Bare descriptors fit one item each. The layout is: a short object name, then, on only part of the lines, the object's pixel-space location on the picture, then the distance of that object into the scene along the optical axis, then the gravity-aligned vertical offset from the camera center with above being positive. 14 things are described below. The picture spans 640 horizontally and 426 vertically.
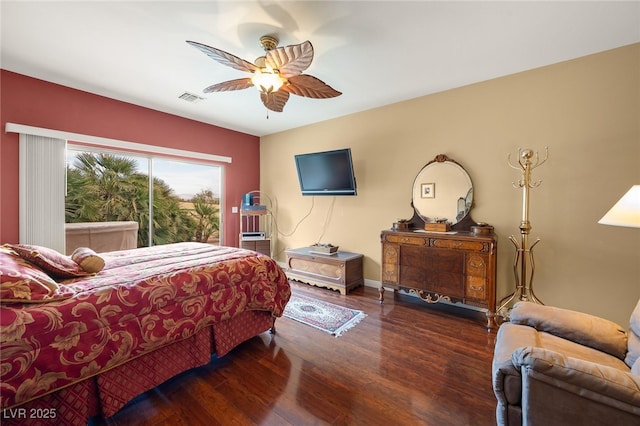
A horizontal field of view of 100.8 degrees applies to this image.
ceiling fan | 1.92 +1.12
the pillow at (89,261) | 1.86 -0.39
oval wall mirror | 3.22 +0.22
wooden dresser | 2.71 -0.63
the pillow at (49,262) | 1.67 -0.36
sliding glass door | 3.37 +0.20
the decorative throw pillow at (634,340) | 1.38 -0.70
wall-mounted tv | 3.85 +0.55
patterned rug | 2.74 -1.21
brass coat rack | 2.60 -0.39
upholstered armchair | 1.03 -0.75
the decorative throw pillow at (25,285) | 1.28 -0.40
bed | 1.26 -0.69
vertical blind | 2.85 +0.17
